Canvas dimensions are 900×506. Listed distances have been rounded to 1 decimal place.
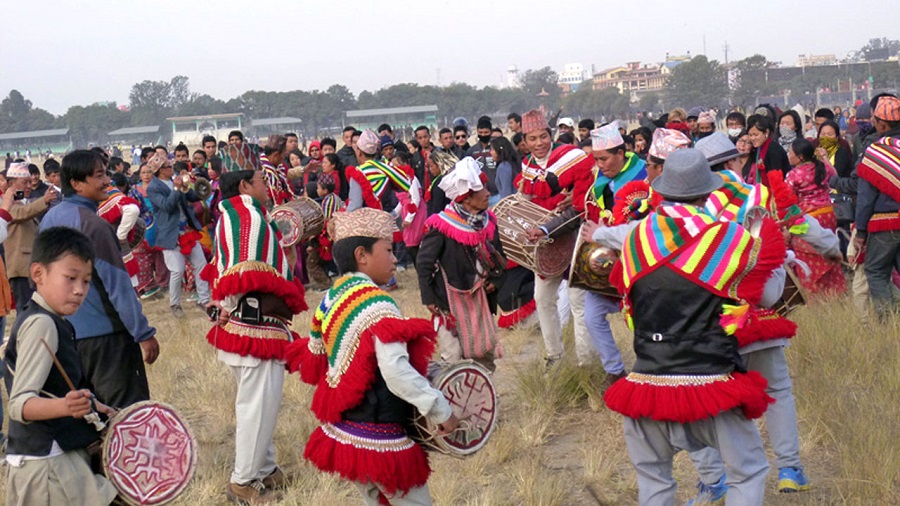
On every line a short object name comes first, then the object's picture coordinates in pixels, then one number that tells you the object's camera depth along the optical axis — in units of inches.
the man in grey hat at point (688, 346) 147.9
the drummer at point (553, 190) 282.8
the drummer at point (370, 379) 148.6
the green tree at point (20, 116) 4963.1
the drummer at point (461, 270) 250.2
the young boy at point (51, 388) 138.7
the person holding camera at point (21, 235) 360.8
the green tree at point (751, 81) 3595.0
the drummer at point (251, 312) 210.7
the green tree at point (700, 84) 3690.9
